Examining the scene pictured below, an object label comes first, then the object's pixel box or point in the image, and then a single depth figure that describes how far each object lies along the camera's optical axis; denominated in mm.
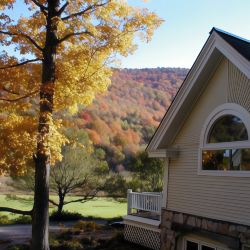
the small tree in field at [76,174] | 24453
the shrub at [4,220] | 23189
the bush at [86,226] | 19828
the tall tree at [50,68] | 9523
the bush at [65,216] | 24922
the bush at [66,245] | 15305
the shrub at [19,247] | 14641
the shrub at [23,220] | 24047
